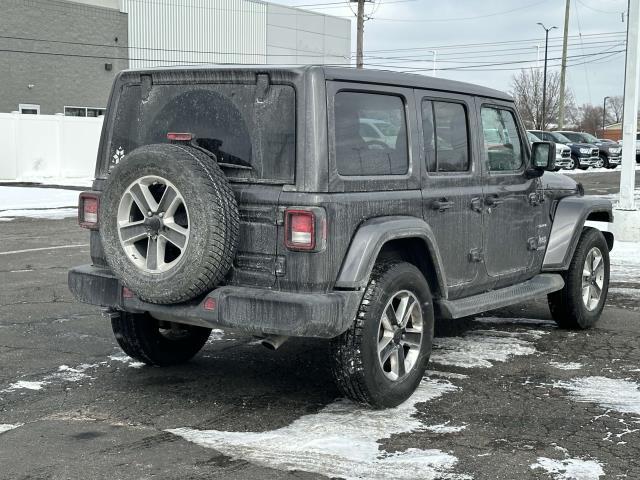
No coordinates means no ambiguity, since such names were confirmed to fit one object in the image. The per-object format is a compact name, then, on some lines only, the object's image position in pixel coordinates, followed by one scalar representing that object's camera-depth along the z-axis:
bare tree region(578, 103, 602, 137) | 107.25
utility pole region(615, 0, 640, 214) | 12.52
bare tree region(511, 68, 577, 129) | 72.25
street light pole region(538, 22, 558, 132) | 59.34
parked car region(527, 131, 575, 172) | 36.97
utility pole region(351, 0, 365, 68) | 34.72
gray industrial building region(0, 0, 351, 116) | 38.19
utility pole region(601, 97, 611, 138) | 110.78
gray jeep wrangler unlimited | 4.55
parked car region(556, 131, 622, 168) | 40.47
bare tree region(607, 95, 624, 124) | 139.25
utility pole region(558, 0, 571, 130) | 50.50
